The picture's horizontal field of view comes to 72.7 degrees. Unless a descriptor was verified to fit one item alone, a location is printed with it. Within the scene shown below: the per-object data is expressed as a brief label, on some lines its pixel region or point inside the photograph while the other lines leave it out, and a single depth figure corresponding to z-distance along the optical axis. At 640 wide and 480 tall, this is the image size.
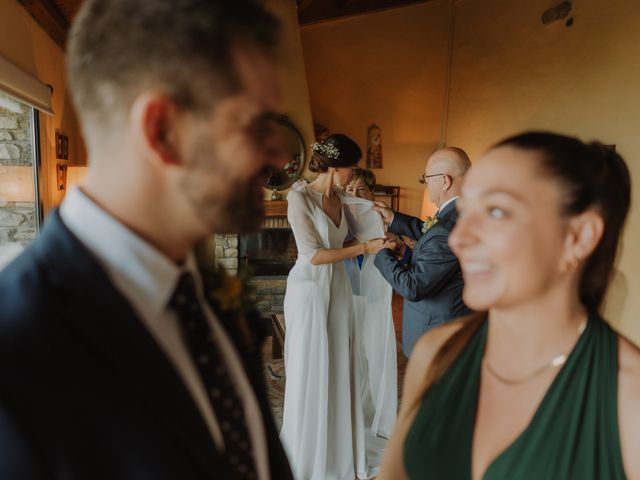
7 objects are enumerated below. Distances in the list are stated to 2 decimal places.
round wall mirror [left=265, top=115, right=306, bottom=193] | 6.08
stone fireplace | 5.71
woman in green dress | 0.91
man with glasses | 2.11
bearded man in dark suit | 0.49
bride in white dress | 2.40
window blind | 2.65
